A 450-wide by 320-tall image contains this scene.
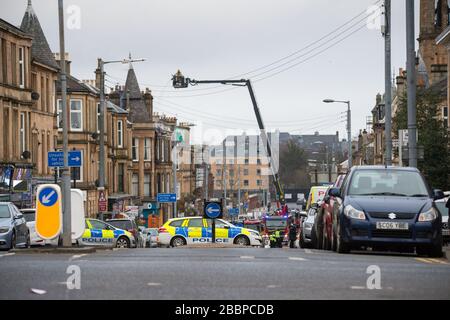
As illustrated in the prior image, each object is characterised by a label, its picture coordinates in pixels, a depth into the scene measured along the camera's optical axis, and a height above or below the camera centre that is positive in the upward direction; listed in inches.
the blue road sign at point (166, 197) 2760.1 -84.2
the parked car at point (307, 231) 1389.0 -87.4
